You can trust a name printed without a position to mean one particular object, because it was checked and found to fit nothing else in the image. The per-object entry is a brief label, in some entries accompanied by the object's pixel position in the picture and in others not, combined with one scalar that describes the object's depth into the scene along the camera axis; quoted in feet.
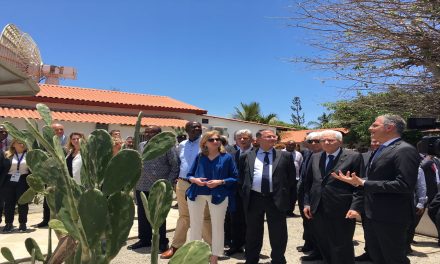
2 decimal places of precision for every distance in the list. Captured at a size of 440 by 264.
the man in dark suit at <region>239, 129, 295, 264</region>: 15.62
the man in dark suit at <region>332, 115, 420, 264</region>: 11.28
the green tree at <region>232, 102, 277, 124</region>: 130.05
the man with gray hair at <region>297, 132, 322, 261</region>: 18.13
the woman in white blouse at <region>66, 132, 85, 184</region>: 19.73
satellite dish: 42.37
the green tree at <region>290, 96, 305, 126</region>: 218.18
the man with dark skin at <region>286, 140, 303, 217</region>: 30.43
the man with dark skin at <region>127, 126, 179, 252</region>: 19.04
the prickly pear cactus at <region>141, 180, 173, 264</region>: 4.24
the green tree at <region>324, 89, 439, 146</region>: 16.65
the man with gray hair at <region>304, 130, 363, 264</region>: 13.68
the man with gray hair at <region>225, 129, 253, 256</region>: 19.29
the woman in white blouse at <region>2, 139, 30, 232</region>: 21.85
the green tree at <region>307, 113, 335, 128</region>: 107.64
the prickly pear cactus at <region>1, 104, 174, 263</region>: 3.84
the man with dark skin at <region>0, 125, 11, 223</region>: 21.99
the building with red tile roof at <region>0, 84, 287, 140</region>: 57.16
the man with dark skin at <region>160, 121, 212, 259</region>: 17.70
